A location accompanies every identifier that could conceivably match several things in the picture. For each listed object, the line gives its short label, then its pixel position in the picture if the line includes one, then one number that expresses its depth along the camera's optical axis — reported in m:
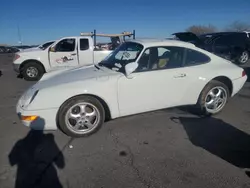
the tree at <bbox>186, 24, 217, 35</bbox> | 58.57
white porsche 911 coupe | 3.50
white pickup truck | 9.02
